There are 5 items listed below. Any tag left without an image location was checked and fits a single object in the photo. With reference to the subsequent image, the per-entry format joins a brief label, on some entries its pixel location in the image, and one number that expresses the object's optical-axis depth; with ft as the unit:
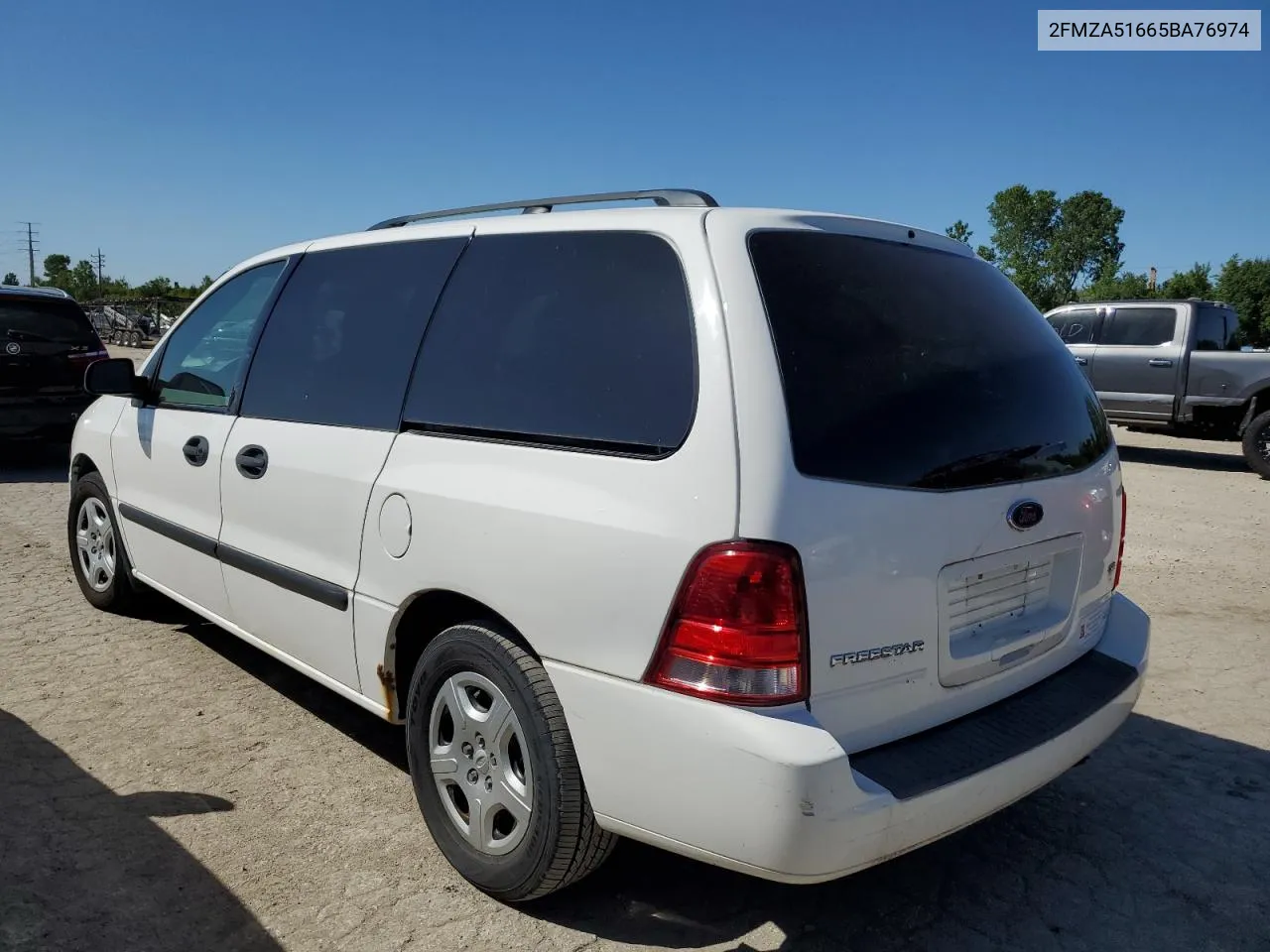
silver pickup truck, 38.32
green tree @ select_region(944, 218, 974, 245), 239.30
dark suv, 30.12
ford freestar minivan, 6.81
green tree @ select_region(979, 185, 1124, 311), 293.84
